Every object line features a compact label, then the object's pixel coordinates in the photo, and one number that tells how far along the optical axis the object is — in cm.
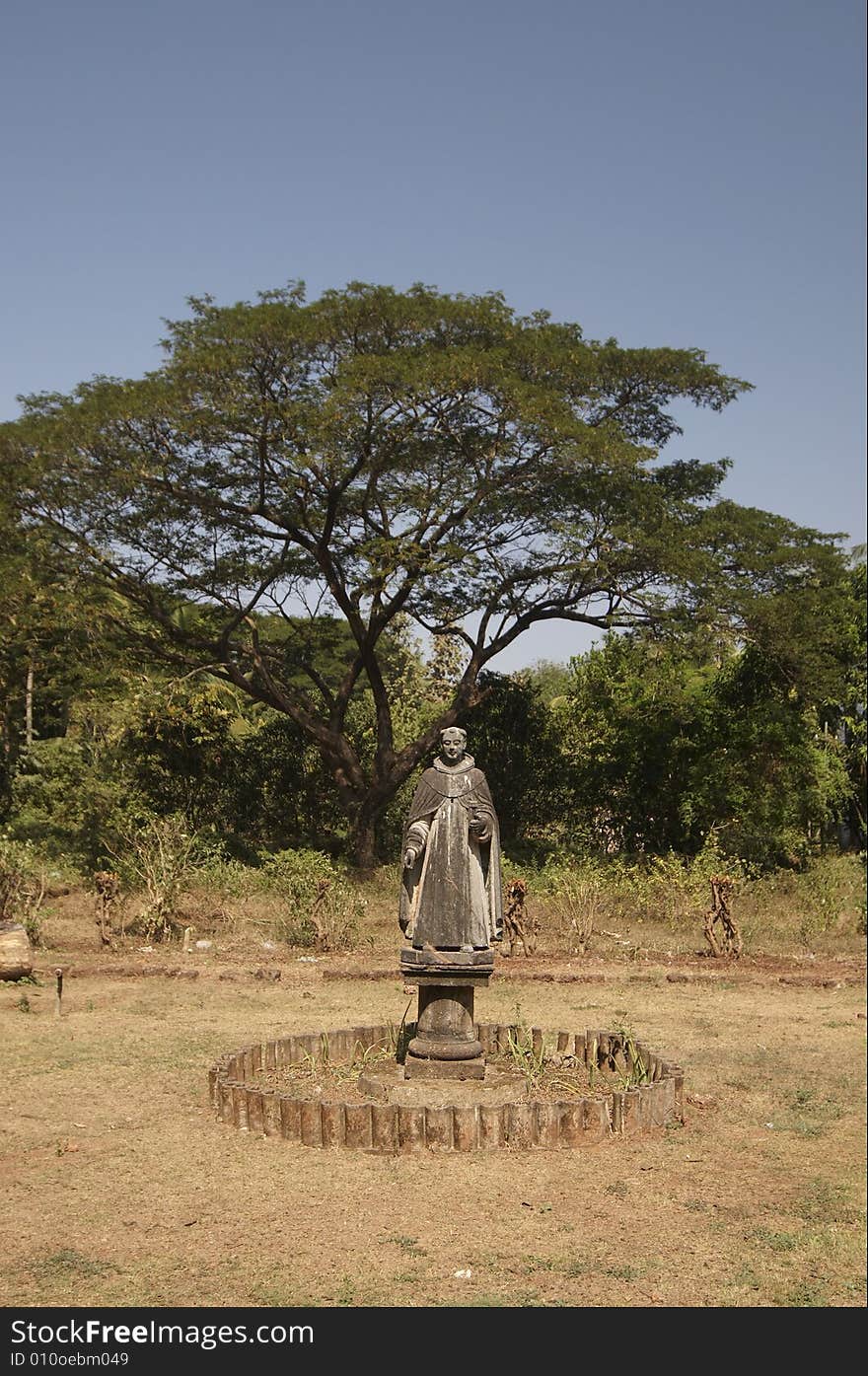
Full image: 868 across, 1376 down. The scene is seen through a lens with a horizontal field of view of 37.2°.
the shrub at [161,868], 1622
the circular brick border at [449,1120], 800
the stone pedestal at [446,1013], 876
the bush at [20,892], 1592
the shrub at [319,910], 1593
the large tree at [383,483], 1945
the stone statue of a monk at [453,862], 879
